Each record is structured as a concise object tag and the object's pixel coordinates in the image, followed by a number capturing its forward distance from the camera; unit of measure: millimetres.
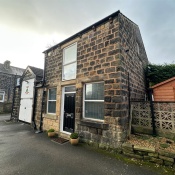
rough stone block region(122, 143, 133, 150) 3724
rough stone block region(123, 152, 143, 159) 3551
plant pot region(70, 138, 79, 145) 4887
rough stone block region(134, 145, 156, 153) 3349
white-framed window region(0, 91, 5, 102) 19500
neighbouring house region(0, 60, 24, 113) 19759
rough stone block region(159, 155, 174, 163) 3071
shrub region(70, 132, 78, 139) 4961
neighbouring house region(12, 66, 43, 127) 8547
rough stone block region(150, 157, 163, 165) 3222
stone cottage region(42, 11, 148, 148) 4348
